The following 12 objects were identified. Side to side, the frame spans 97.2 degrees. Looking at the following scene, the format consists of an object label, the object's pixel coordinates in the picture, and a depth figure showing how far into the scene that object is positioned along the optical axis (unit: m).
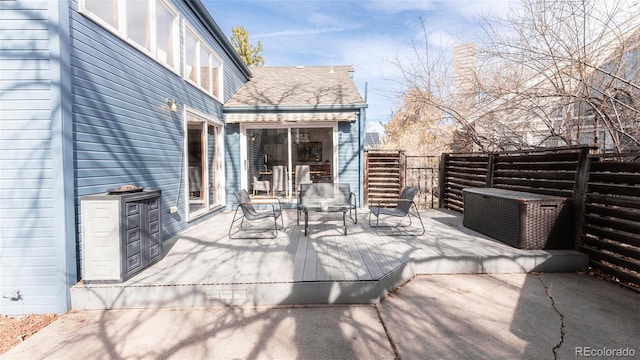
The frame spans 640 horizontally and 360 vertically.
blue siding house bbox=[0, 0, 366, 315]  2.84
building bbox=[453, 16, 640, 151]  4.14
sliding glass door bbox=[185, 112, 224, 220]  5.96
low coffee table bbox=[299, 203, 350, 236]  4.79
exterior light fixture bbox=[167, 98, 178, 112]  4.99
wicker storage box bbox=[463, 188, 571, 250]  3.98
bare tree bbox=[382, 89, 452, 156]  8.54
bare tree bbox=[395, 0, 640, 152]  4.13
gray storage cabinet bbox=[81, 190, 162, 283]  2.95
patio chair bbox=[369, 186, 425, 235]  4.98
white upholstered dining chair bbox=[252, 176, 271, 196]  8.19
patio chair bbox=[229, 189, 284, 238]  4.64
